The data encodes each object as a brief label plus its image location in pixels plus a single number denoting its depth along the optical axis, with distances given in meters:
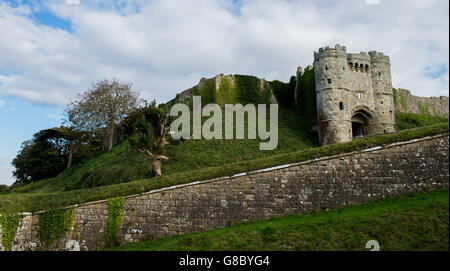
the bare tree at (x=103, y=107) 35.53
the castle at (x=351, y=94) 29.03
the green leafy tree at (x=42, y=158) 38.84
